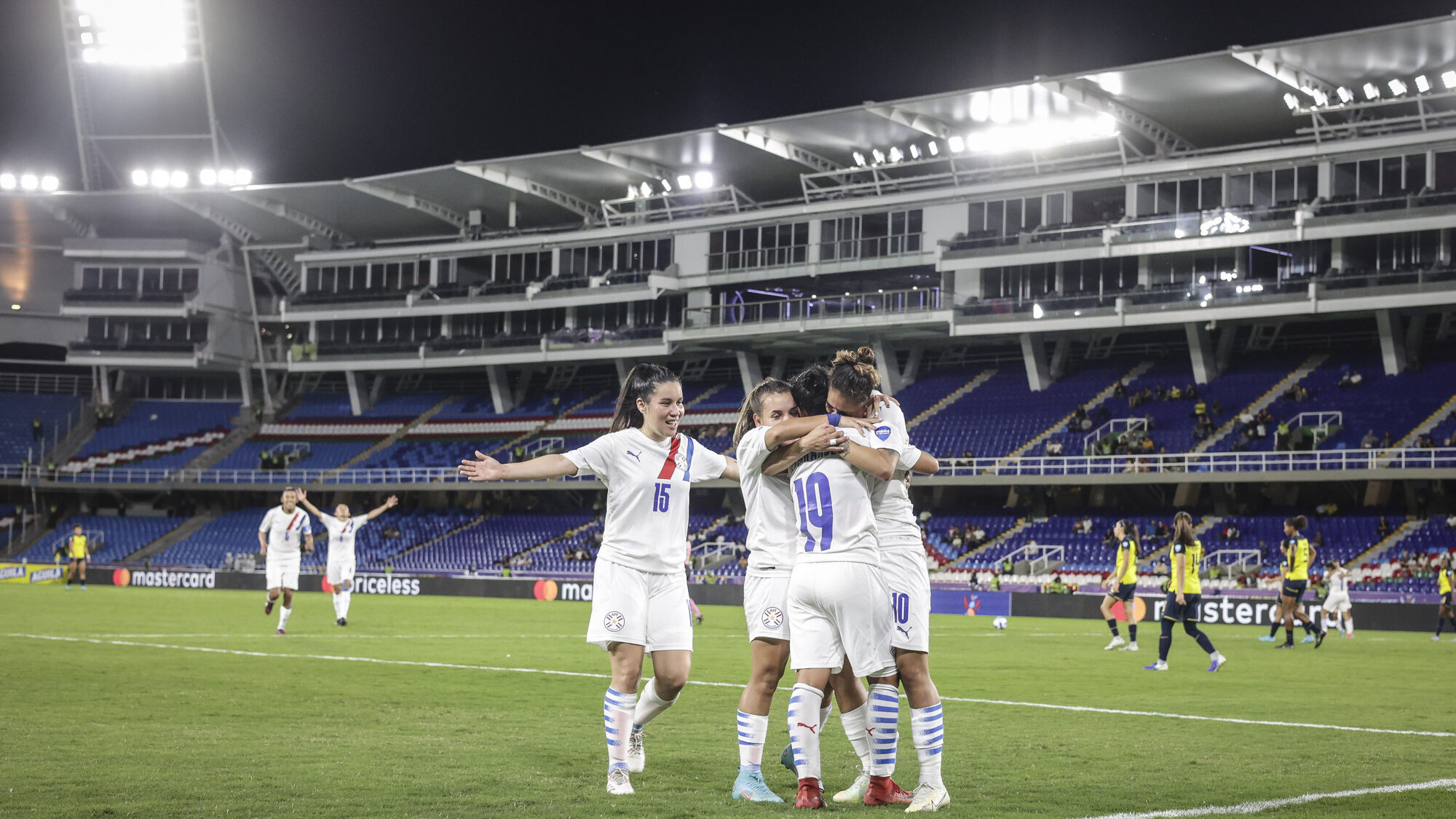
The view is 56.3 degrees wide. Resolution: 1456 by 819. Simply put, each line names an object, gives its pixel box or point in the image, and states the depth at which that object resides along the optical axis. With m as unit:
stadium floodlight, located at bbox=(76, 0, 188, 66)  66.44
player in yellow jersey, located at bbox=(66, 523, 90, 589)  45.31
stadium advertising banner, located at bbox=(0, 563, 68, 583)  50.41
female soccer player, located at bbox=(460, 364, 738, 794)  8.66
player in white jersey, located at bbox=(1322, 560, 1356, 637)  28.92
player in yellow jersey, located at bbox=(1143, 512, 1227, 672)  19.05
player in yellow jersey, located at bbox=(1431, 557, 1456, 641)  29.72
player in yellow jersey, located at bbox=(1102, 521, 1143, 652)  22.37
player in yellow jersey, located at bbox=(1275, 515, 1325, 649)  24.22
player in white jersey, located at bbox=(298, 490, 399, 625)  26.42
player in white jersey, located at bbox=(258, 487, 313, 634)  24.17
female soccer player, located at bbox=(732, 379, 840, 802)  8.08
